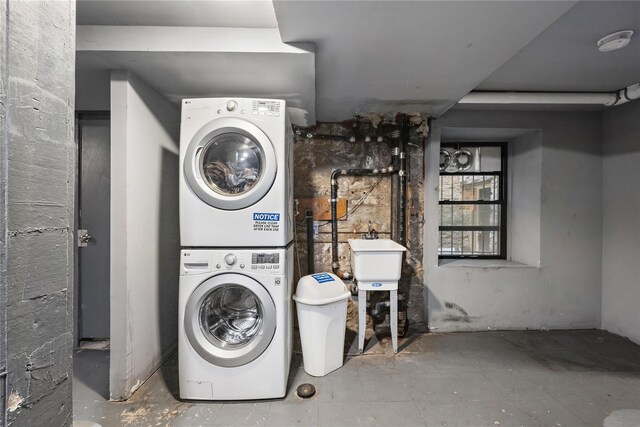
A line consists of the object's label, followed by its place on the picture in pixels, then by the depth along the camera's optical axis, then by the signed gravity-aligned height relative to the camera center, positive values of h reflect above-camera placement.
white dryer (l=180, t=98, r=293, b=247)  1.58 +0.20
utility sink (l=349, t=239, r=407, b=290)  2.03 -0.41
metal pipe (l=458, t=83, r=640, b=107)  2.20 +0.95
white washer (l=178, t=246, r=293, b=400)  1.56 -0.71
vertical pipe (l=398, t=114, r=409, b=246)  2.47 +0.28
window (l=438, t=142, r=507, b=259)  3.05 +0.14
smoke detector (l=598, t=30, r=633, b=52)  1.49 +1.00
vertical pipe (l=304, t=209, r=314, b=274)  2.48 -0.29
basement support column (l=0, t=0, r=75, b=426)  0.63 +0.01
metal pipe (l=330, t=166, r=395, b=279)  2.54 +0.03
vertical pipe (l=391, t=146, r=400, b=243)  2.51 +0.16
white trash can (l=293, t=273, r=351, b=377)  1.83 -0.76
